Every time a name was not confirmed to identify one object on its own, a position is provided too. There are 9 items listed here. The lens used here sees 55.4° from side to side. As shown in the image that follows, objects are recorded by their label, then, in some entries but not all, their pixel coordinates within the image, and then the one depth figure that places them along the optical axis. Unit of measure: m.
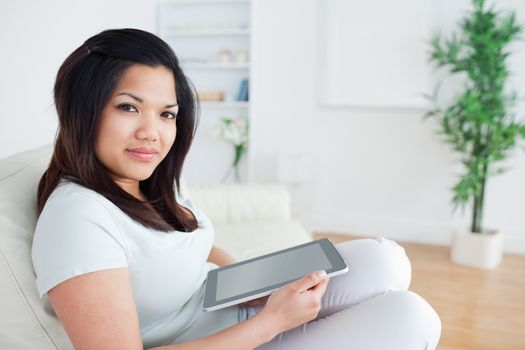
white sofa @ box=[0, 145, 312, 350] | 0.99
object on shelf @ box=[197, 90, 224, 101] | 3.72
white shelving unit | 3.68
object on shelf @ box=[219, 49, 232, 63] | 3.68
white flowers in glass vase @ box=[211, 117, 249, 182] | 3.62
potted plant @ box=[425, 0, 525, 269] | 2.87
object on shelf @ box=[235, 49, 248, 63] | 3.66
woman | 0.86
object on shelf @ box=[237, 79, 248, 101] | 3.68
